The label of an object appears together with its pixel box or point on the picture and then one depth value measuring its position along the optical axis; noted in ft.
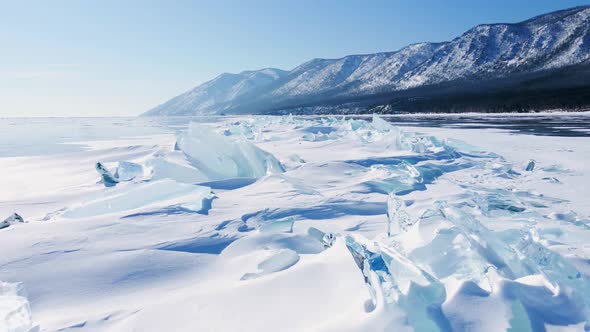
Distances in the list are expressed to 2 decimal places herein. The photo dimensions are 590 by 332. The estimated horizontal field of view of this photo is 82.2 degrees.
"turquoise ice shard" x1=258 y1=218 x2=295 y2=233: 7.36
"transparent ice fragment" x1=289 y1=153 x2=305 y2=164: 17.59
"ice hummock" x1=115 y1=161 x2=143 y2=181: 13.44
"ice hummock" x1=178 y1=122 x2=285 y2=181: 14.55
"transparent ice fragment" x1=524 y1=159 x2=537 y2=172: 16.11
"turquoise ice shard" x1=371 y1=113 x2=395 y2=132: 32.99
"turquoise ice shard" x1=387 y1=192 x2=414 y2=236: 6.60
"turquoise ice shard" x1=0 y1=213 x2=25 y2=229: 7.64
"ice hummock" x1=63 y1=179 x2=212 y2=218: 8.61
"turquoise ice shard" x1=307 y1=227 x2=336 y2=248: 6.18
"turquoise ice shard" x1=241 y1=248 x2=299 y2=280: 5.36
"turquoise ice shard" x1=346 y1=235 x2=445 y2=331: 3.86
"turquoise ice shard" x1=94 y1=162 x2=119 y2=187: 12.55
